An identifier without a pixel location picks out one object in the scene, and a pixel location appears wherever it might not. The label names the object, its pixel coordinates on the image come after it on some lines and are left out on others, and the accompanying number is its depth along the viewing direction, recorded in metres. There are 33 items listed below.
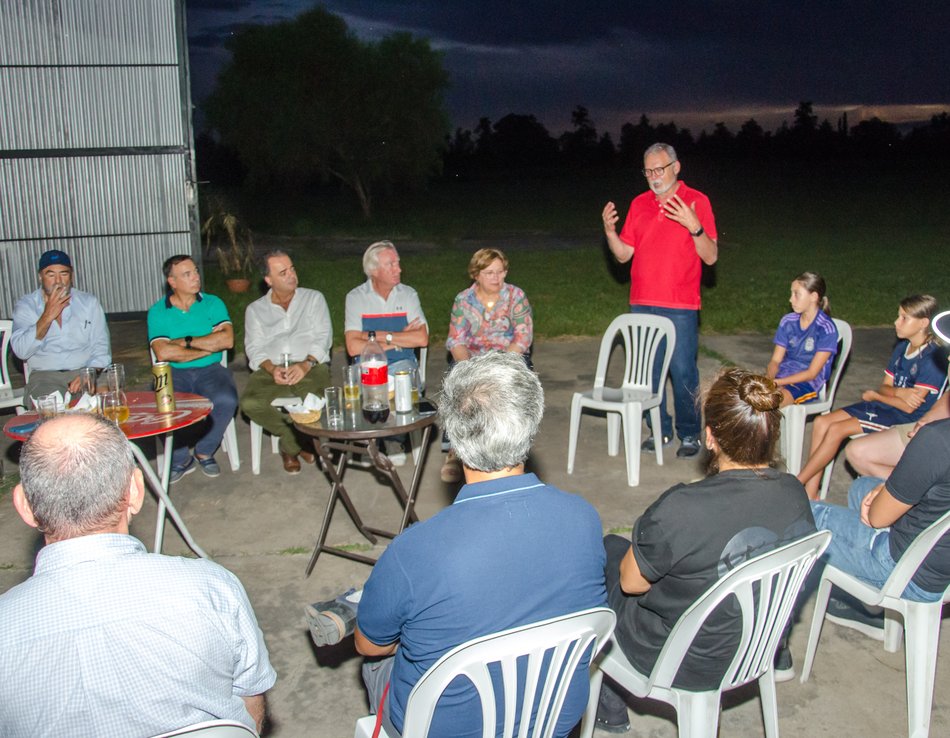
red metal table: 3.61
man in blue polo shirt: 1.75
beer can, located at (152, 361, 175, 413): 3.86
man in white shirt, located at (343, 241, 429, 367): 4.96
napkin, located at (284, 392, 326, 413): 3.76
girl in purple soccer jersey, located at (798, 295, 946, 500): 3.95
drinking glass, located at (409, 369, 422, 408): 3.99
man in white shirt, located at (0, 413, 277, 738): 1.48
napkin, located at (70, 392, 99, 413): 3.68
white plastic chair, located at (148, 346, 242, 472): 4.91
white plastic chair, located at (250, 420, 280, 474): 4.90
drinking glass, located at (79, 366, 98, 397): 3.86
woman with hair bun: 2.15
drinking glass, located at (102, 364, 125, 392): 3.85
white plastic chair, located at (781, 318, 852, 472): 4.44
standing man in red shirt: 4.79
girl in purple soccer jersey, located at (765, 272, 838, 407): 4.49
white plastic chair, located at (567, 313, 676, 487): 4.60
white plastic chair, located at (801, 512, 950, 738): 2.56
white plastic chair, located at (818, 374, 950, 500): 4.37
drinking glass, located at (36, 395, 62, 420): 3.56
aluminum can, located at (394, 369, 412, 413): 3.79
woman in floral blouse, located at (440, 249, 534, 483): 4.96
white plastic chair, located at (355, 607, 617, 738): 1.68
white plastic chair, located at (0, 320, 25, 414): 5.00
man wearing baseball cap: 4.68
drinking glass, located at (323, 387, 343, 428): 3.83
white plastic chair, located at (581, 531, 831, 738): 2.11
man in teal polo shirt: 4.80
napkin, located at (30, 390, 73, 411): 3.60
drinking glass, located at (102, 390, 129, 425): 3.76
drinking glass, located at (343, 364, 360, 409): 3.88
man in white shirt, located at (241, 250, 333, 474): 4.83
